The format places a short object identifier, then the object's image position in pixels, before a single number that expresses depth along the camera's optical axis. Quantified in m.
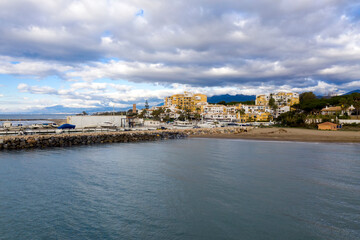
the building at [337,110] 65.34
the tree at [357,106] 62.66
